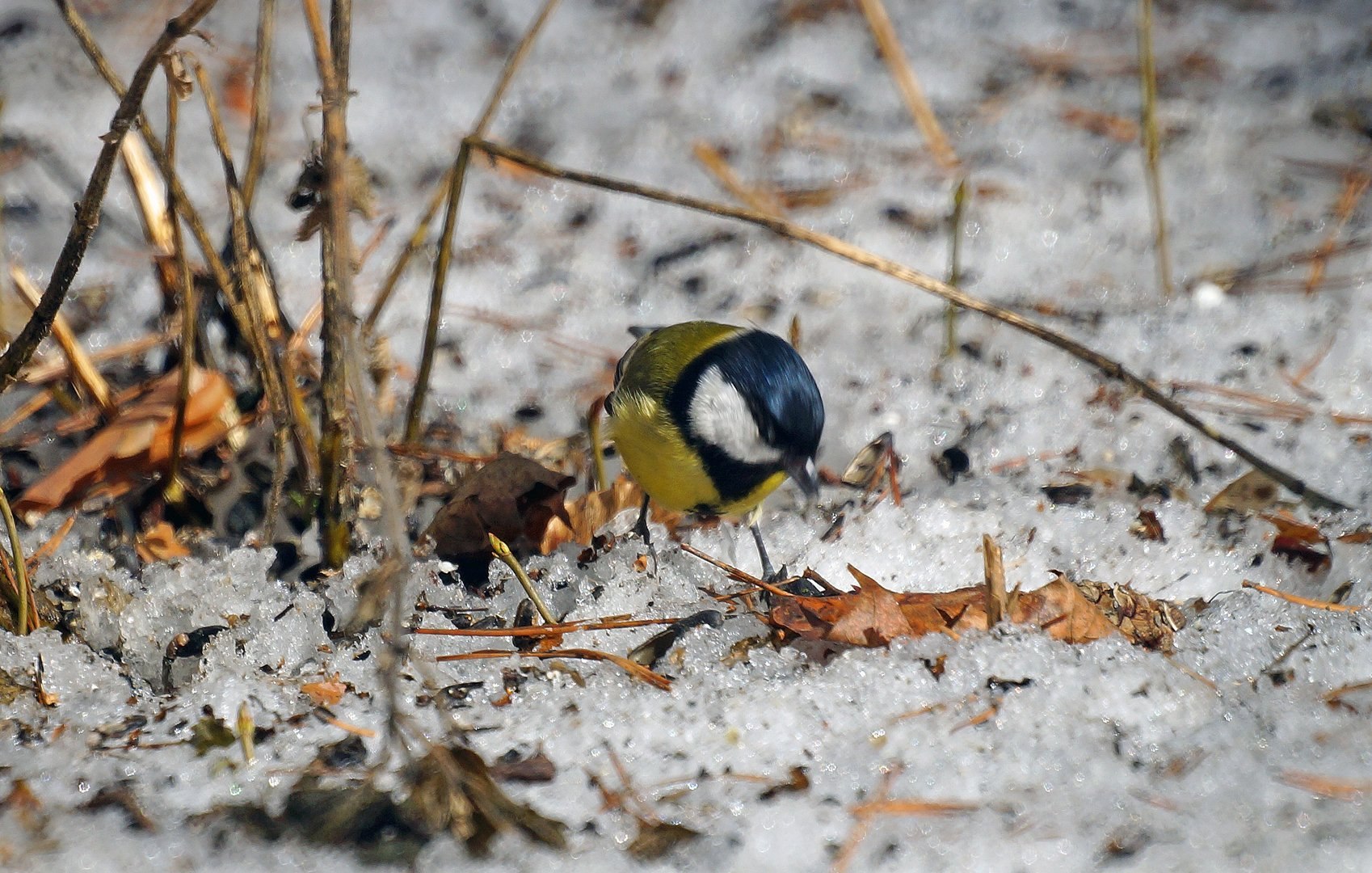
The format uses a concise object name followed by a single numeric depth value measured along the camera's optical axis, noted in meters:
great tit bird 3.82
